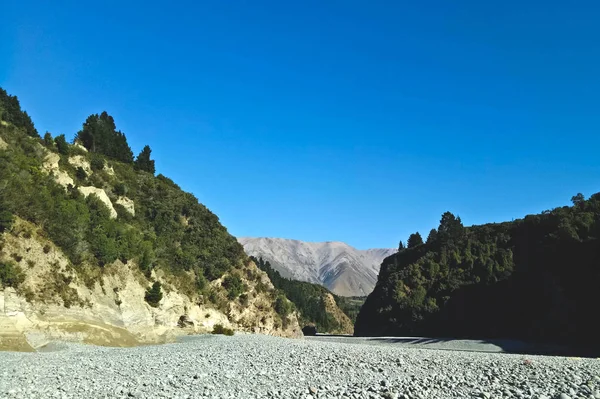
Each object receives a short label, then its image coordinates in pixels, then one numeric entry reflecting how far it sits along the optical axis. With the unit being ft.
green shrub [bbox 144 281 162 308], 110.93
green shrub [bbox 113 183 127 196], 142.20
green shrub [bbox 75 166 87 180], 129.34
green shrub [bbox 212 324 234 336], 129.12
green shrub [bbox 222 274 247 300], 149.59
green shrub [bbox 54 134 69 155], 131.85
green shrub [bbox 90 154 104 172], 144.46
